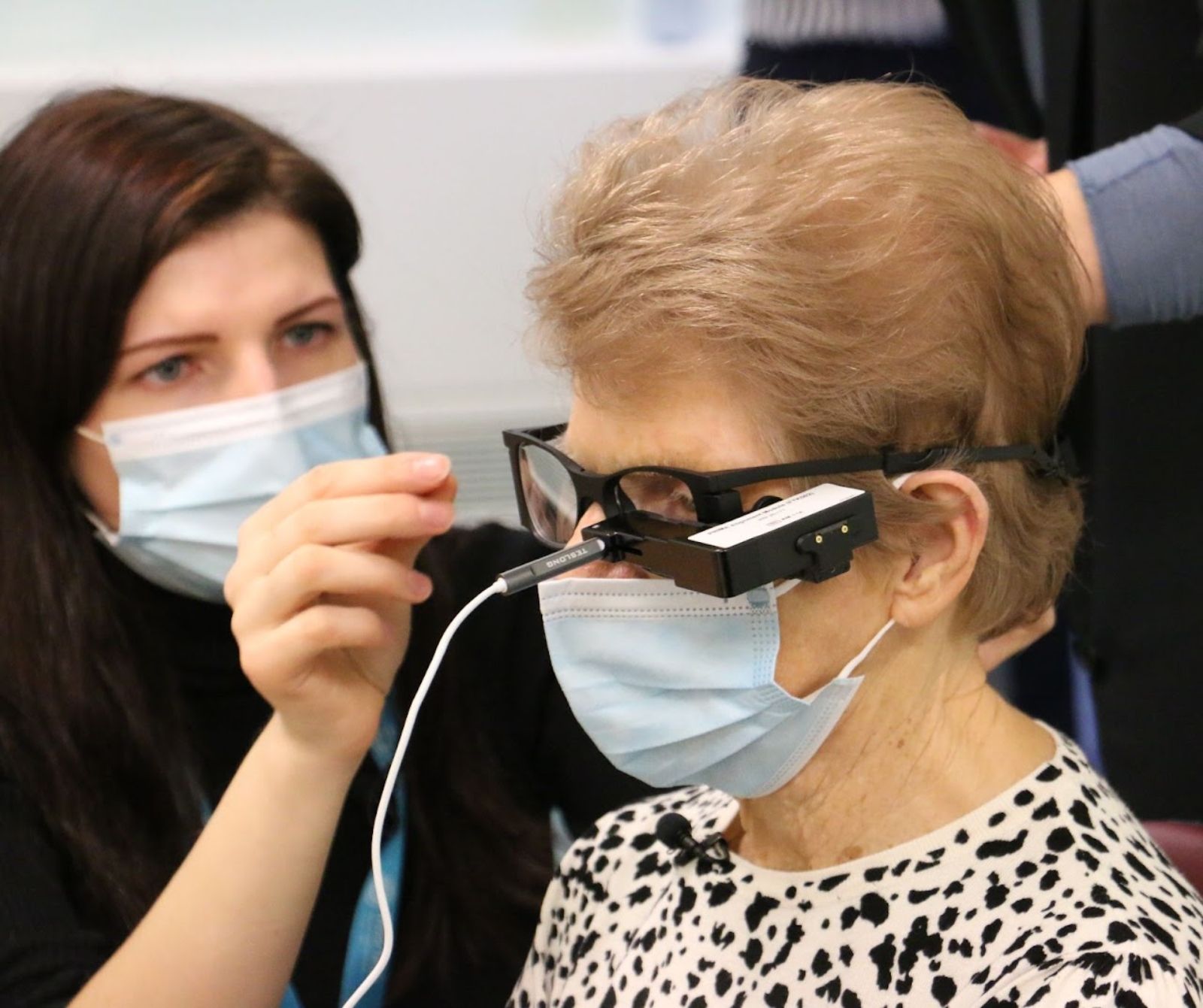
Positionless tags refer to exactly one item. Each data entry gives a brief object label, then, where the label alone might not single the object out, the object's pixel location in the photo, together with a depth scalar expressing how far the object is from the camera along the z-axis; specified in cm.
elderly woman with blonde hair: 193
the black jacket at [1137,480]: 213
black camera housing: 190
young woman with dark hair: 206
